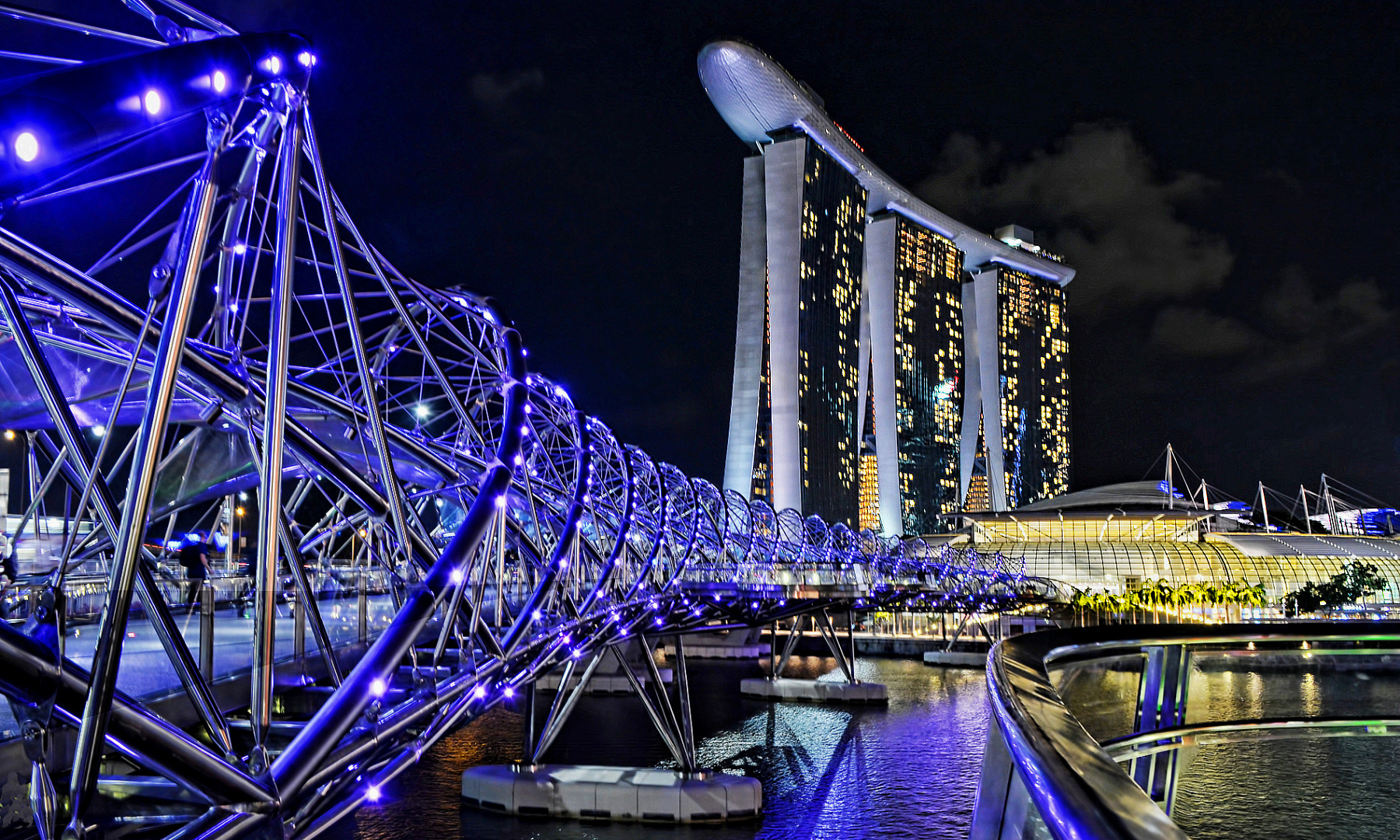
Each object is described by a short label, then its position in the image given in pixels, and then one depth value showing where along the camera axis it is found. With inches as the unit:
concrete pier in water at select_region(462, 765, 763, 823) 956.0
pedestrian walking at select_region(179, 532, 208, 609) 716.0
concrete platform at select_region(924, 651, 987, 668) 2438.5
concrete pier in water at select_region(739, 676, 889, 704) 1775.6
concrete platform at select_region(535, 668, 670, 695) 1962.4
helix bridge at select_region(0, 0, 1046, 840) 205.9
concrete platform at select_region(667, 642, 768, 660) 2706.7
